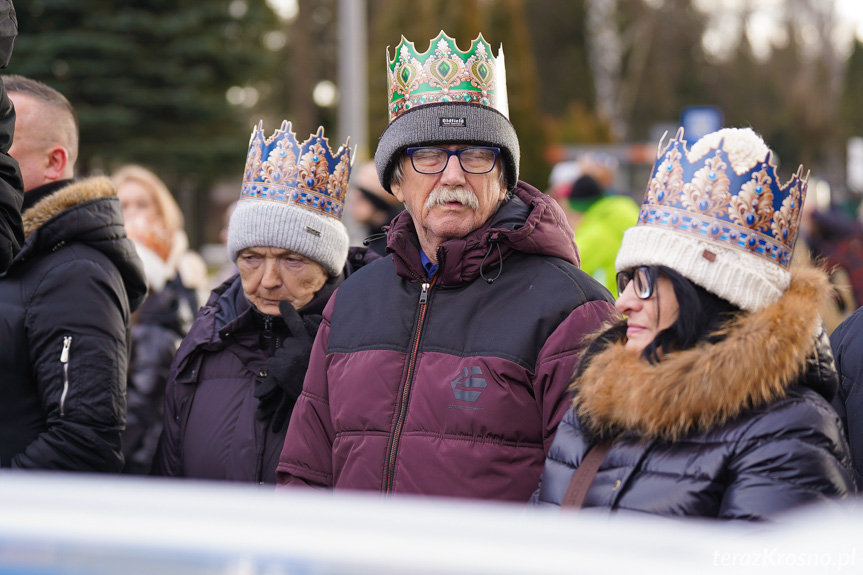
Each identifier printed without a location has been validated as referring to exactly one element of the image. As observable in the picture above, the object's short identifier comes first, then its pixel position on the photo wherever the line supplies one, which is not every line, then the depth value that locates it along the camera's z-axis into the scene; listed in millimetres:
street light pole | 11984
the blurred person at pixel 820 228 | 7372
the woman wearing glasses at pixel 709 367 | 1994
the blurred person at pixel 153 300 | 4676
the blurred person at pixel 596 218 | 6535
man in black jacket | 3131
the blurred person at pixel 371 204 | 6938
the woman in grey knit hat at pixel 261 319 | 3279
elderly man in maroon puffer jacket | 2514
